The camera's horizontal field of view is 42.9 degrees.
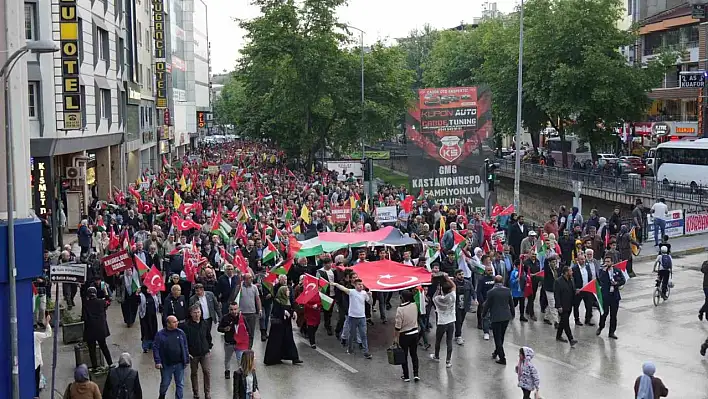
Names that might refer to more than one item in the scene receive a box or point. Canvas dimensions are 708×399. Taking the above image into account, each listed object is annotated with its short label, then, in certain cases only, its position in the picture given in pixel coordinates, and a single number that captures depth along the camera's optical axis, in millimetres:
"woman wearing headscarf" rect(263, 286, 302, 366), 15070
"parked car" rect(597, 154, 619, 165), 53444
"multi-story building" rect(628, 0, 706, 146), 60938
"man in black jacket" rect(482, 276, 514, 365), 15070
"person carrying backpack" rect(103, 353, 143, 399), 11109
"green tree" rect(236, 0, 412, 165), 50125
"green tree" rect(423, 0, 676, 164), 48156
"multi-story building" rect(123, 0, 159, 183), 45625
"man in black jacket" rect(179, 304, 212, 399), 13016
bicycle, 20016
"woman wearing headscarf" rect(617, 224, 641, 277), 23266
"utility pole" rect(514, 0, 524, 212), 30906
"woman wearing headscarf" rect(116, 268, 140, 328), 17172
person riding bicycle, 19734
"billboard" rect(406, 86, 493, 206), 24969
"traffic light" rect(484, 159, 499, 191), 27838
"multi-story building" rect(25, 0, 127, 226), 27047
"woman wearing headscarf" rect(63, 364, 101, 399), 10656
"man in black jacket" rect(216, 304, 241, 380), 13641
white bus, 42625
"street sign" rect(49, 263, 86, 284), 12945
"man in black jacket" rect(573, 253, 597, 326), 17234
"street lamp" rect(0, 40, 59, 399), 12336
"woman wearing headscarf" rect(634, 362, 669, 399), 10977
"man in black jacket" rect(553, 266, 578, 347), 16391
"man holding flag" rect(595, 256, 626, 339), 16953
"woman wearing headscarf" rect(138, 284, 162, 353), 15609
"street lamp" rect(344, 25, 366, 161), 49719
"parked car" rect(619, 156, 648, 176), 51094
